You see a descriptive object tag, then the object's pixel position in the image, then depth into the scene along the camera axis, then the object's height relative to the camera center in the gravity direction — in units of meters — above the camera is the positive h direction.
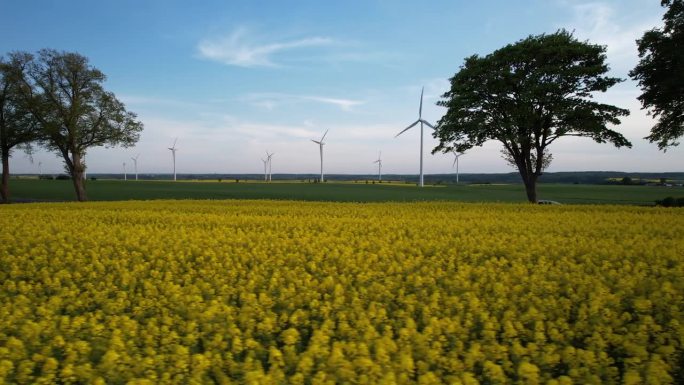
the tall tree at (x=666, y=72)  28.95 +7.18
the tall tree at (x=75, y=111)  43.03 +6.74
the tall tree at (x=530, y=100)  32.72 +5.89
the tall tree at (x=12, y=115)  43.91 +6.47
